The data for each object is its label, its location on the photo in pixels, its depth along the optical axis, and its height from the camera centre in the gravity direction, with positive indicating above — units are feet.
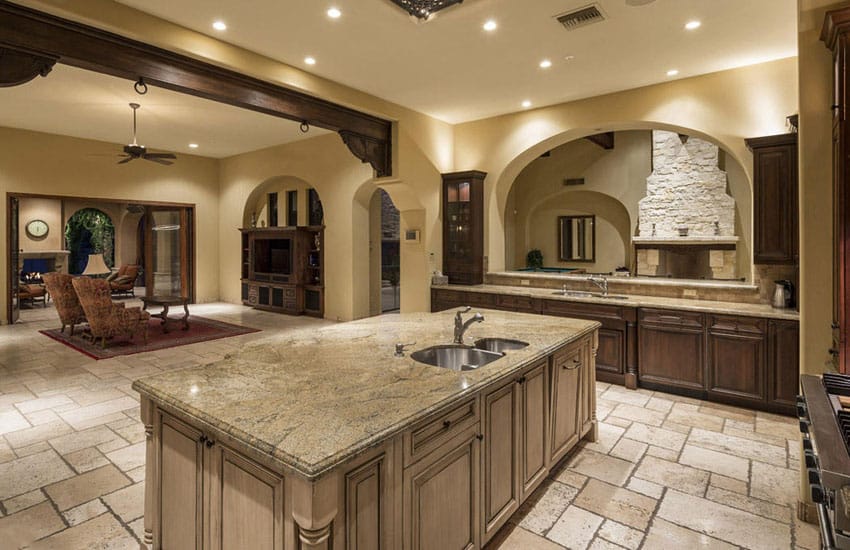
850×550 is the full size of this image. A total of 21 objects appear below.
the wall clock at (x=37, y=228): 37.96 +3.80
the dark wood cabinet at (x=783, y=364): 12.49 -2.58
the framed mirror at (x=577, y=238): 35.96 +2.61
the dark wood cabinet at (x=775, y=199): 13.30 +2.08
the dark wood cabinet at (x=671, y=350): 14.07 -2.52
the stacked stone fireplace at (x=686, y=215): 27.37 +3.41
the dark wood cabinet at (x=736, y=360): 13.01 -2.63
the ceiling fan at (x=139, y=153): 21.98 +5.97
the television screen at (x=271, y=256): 31.24 +1.17
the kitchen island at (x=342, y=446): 4.50 -2.04
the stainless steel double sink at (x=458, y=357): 8.52 -1.59
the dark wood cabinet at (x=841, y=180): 6.72 +1.34
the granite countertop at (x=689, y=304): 12.89 -1.09
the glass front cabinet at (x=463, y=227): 21.13 +2.10
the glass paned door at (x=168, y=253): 33.73 +1.57
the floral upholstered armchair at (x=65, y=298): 21.97 -1.19
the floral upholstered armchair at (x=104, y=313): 19.74 -1.79
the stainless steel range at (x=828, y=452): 3.46 -1.58
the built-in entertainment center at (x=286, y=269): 29.76 +0.22
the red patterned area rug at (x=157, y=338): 19.99 -3.15
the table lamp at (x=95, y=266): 31.30 +0.51
